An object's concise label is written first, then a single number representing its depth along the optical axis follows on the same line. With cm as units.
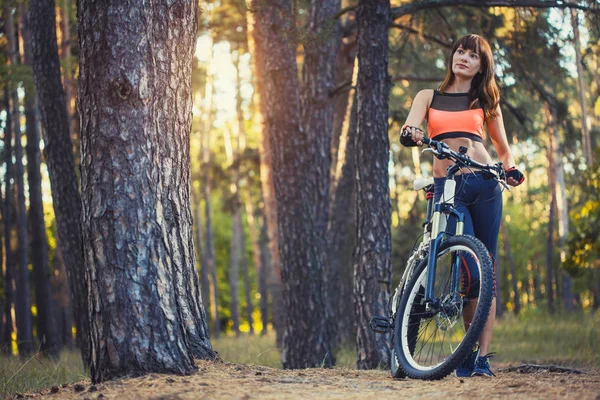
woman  516
